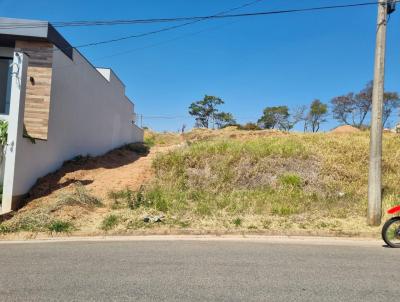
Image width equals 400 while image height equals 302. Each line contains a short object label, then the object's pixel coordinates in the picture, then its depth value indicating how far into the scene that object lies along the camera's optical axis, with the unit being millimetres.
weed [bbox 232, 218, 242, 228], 9348
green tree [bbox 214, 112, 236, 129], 53781
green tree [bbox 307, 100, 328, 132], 53812
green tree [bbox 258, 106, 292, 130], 56531
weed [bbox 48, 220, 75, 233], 8805
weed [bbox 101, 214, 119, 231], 9062
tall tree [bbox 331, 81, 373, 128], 48719
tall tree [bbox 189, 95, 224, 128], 55688
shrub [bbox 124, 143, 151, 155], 24214
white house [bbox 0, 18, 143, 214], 10625
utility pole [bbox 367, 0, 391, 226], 9781
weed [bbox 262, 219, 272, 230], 9232
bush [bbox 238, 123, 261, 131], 38775
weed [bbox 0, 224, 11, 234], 8691
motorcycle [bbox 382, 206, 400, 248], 7836
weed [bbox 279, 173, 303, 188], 13250
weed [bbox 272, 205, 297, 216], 10594
